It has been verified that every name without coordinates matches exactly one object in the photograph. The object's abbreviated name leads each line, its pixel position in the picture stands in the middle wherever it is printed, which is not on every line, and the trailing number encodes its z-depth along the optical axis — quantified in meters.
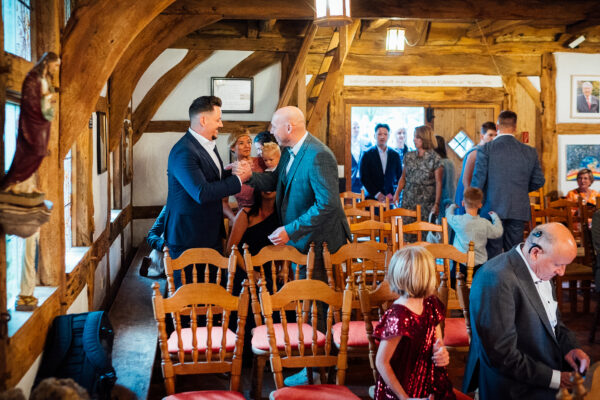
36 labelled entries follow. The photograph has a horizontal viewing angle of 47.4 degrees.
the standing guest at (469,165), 6.48
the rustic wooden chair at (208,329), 2.97
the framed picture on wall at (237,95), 8.96
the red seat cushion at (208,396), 2.91
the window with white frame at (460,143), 10.24
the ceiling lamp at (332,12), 4.98
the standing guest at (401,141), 10.21
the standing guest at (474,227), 5.33
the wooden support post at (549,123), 10.26
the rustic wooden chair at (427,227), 5.00
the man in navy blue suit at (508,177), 5.92
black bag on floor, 3.13
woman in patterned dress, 7.11
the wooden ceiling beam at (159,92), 8.66
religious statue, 2.27
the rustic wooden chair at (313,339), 3.00
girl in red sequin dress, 2.70
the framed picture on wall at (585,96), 10.38
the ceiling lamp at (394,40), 8.36
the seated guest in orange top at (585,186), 8.19
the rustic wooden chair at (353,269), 3.82
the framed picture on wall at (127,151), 7.88
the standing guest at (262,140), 5.19
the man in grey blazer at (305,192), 4.19
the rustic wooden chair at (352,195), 7.53
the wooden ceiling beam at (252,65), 8.93
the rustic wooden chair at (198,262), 3.91
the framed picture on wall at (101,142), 5.69
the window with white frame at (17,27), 3.04
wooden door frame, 9.94
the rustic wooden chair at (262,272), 3.71
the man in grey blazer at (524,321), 2.88
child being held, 4.91
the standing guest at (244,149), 5.14
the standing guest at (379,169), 8.97
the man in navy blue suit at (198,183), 4.16
